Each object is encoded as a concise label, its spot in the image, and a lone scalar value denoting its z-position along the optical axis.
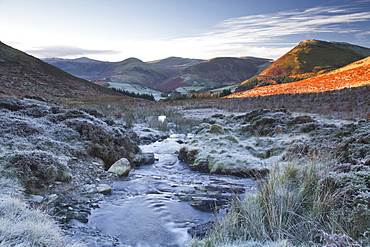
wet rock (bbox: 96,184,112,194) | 5.61
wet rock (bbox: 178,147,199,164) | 8.68
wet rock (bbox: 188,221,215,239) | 3.85
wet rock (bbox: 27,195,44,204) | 4.31
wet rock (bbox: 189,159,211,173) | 7.67
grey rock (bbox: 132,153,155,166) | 8.30
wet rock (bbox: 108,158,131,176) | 6.95
